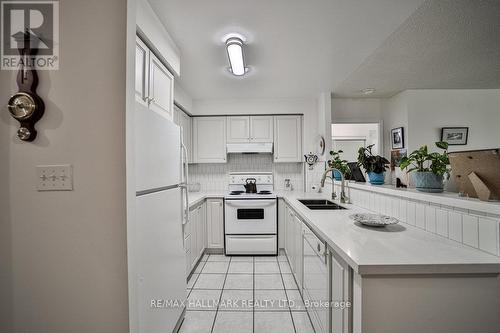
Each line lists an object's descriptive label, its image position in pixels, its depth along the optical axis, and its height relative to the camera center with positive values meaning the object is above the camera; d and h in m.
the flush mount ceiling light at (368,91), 2.94 +1.12
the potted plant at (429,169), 1.30 -0.02
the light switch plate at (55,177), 1.02 -0.05
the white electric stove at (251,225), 2.99 -0.88
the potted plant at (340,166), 2.39 +0.00
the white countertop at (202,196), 2.67 -0.44
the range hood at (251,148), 3.40 +0.31
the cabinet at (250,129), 3.47 +0.64
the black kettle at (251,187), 3.49 -0.36
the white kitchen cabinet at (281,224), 3.01 -0.87
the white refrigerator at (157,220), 1.07 -0.34
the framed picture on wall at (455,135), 2.85 +0.44
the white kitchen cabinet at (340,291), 0.92 -0.62
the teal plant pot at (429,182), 1.30 -0.11
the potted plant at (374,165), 1.86 +0.01
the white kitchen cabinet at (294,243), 1.95 -0.86
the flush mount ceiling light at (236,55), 1.74 +1.05
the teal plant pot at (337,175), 2.46 -0.11
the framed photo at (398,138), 3.08 +0.44
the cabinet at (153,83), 1.42 +0.69
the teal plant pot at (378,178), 1.86 -0.11
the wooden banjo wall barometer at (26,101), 0.97 +0.32
